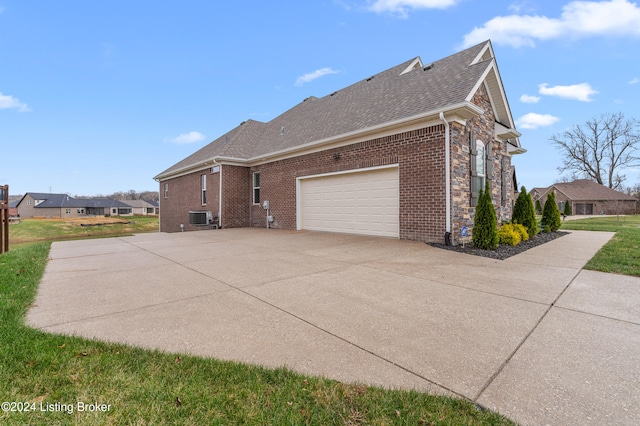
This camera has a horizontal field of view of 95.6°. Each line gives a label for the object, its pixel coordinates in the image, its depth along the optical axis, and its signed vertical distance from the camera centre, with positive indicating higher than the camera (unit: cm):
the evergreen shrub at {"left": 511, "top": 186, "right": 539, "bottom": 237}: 966 -9
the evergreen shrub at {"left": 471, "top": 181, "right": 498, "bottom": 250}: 699 -35
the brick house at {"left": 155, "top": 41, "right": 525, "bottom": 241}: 770 +180
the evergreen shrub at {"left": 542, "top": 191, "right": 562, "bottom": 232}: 1177 -28
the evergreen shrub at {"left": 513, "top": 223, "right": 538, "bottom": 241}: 870 -63
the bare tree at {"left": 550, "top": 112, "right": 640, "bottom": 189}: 3762 +908
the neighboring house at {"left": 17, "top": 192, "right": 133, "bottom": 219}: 6312 +173
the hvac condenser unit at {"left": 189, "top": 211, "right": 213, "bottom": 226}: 1408 -21
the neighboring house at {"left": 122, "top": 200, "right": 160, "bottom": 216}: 8062 +172
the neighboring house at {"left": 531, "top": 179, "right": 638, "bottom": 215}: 3981 +154
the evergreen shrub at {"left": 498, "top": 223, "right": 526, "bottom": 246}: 780 -70
